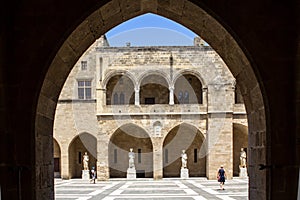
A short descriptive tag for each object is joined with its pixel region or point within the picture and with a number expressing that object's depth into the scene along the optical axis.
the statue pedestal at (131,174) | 26.95
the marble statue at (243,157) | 26.33
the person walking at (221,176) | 19.03
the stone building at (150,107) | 26.06
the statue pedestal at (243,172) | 26.80
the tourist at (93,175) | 23.97
